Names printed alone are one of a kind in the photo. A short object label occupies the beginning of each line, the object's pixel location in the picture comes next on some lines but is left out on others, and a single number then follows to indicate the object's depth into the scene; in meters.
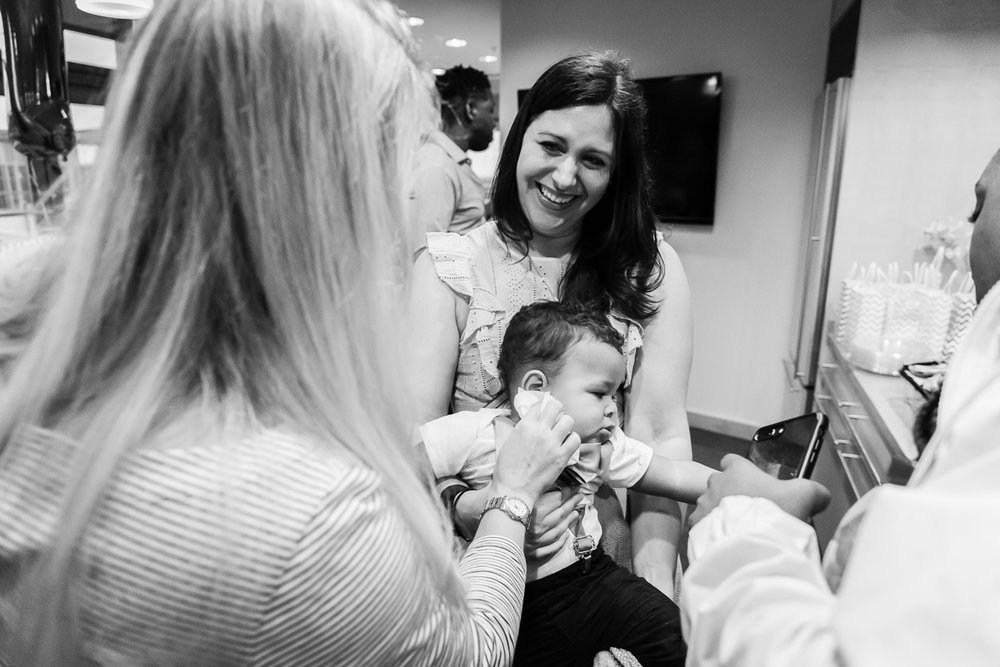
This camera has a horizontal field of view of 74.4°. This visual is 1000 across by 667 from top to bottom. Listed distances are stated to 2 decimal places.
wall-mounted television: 4.09
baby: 1.27
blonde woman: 0.60
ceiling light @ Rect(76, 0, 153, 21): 1.67
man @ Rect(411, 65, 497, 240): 3.08
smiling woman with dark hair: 1.56
